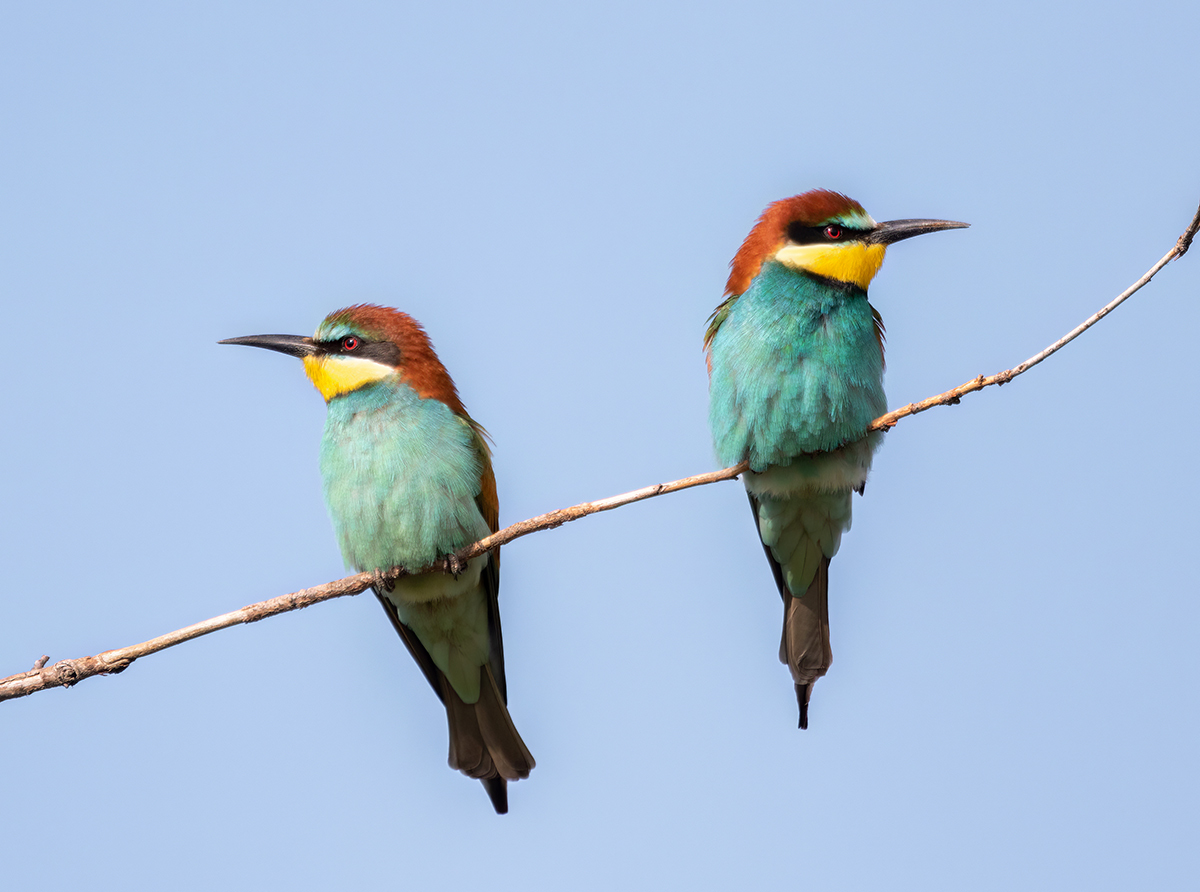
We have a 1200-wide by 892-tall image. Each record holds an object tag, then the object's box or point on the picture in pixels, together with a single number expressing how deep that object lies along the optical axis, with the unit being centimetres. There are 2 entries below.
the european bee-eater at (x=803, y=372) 957
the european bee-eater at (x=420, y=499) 970
